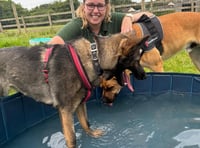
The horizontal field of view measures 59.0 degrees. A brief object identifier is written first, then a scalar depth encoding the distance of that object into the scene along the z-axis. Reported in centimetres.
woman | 224
